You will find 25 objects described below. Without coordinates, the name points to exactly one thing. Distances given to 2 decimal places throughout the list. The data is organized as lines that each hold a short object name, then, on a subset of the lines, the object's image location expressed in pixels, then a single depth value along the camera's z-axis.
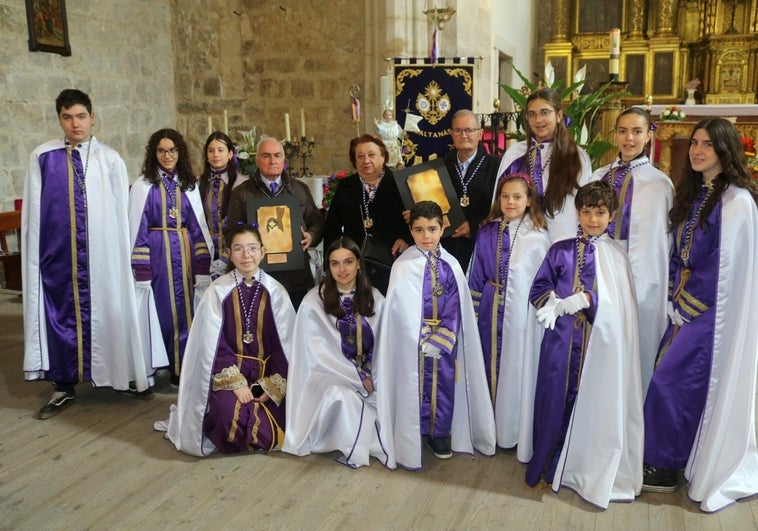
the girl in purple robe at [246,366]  3.80
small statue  5.27
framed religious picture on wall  7.51
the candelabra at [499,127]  5.36
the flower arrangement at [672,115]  7.65
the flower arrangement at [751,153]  5.71
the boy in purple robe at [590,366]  3.19
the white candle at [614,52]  4.99
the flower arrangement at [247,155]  5.44
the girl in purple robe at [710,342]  3.11
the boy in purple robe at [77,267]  4.28
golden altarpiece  11.41
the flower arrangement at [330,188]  5.11
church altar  7.77
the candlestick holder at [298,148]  6.04
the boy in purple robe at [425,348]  3.61
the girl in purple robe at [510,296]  3.62
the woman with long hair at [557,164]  3.81
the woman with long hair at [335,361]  3.77
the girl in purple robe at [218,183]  4.70
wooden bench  7.10
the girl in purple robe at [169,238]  4.50
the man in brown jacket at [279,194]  4.34
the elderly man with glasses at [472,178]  4.21
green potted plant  4.56
